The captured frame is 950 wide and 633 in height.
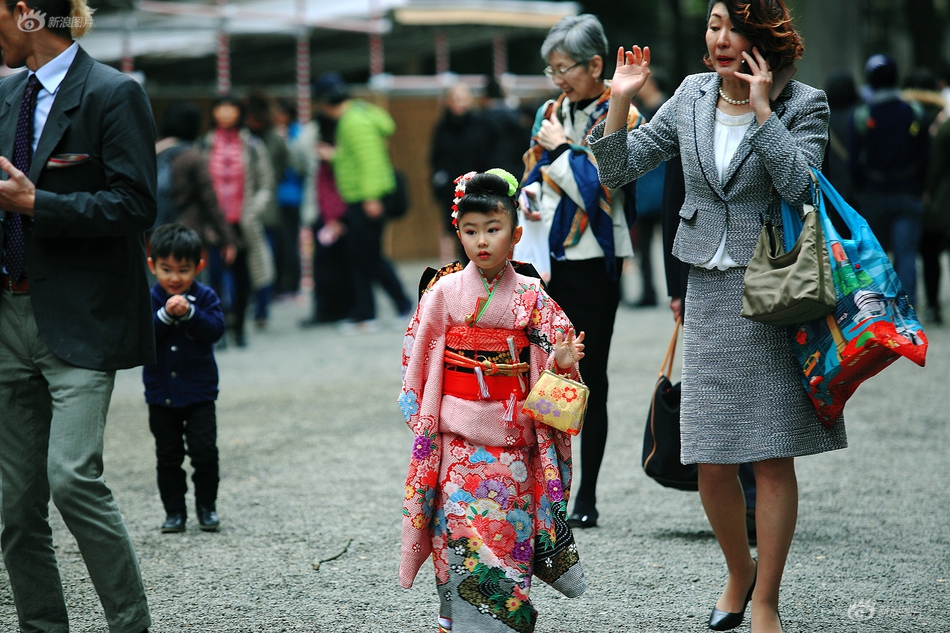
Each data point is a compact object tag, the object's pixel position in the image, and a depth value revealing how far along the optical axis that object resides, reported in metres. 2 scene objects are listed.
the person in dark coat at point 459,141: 24.66
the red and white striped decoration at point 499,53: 35.03
